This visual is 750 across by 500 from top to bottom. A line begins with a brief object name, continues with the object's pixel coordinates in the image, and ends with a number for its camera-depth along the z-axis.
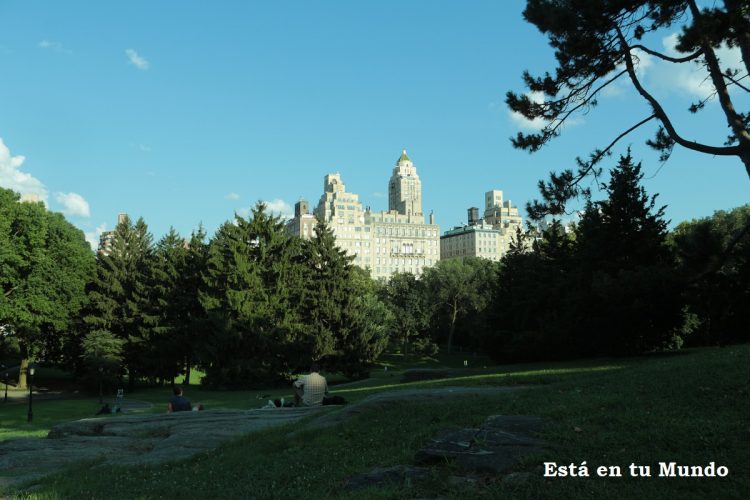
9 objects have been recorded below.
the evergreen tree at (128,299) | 45.75
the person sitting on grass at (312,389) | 16.27
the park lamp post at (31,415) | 28.12
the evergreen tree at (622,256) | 26.69
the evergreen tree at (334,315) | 43.03
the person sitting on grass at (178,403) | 16.86
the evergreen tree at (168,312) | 45.44
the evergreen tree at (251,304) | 40.47
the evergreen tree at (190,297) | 45.59
